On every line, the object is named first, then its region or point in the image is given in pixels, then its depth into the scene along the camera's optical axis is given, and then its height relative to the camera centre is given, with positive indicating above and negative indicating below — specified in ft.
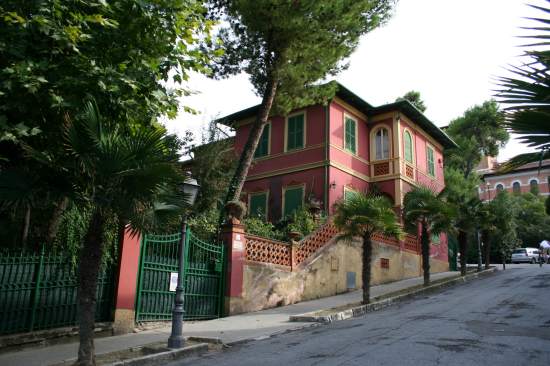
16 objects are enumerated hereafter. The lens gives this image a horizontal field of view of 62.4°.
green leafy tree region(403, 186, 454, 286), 52.70 +9.00
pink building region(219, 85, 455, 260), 65.41 +20.48
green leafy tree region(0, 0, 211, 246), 22.34 +11.76
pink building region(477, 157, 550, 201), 194.85 +49.35
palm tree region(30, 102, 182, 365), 20.89 +4.86
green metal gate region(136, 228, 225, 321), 33.60 +0.53
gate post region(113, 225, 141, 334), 31.30 -0.22
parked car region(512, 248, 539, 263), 123.24 +10.63
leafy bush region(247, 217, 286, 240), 50.34 +6.28
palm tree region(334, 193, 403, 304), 42.86 +6.42
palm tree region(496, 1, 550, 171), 11.75 +4.95
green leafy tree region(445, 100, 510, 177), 112.16 +38.07
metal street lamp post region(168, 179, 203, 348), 24.57 -0.52
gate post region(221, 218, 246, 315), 39.65 +2.15
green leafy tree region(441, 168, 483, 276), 67.00 +11.40
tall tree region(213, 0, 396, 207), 48.67 +27.46
